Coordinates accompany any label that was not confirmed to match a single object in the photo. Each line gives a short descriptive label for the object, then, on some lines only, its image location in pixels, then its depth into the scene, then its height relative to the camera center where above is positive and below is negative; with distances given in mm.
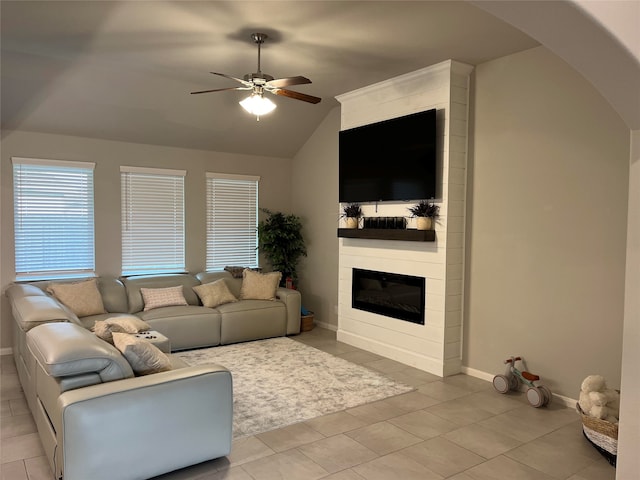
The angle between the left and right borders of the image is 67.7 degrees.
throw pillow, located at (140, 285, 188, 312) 5642 -922
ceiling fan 3861 +1108
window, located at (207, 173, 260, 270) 6855 +11
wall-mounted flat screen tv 4734 +688
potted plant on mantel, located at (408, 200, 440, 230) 4734 +88
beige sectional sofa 2445 -1047
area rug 3766 -1505
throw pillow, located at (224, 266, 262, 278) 6646 -692
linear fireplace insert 5000 -794
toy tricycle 3930 -1374
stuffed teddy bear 3164 -1177
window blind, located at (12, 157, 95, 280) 5449 +8
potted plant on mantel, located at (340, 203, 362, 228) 5645 +95
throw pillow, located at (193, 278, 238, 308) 5941 -915
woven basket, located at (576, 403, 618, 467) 3018 -1362
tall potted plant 6949 -294
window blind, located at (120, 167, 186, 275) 6148 +3
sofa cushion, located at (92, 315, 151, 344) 3342 -796
